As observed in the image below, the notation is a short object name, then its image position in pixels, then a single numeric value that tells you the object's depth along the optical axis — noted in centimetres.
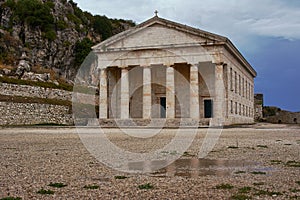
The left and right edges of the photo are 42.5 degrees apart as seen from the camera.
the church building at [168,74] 3822
